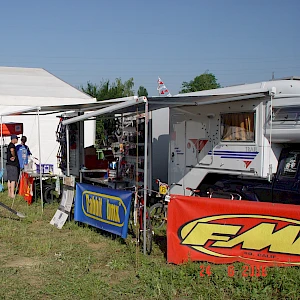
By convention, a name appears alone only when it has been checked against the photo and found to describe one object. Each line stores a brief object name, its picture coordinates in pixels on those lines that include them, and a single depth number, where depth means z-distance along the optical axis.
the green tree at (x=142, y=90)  58.44
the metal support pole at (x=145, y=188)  6.43
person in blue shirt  12.82
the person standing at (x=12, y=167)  12.20
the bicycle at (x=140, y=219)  6.62
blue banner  6.91
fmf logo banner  5.45
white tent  15.99
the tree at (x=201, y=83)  46.19
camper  7.38
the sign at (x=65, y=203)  8.57
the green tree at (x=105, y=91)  38.34
